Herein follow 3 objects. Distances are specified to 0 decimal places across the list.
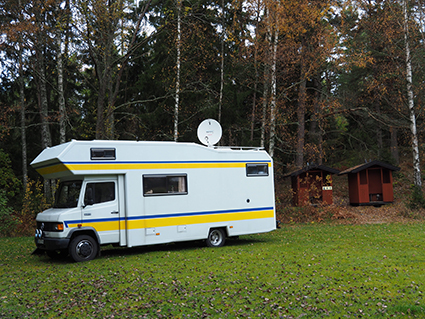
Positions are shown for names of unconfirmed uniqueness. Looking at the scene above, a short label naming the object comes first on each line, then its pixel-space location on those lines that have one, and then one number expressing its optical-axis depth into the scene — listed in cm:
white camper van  1042
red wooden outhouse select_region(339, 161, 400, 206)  2173
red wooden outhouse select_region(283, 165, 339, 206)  2081
